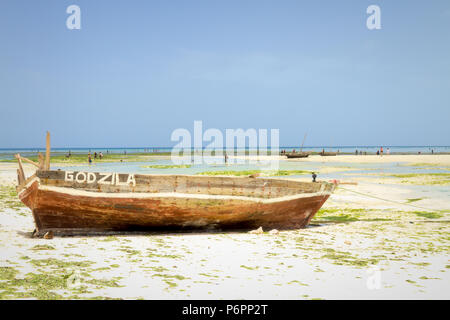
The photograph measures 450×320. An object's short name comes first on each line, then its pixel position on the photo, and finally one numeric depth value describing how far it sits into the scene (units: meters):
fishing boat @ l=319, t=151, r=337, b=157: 78.50
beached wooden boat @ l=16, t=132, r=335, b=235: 8.46
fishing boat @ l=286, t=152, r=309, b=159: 67.62
